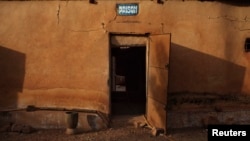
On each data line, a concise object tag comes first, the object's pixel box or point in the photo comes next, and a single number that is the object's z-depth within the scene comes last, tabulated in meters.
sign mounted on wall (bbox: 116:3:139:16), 9.03
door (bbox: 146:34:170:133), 8.41
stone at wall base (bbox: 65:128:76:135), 8.66
